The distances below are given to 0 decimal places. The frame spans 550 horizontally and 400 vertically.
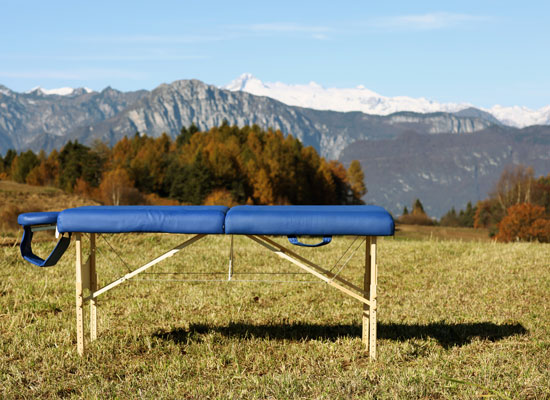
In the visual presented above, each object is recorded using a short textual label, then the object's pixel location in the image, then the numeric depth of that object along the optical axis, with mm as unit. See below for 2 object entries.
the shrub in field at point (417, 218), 151925
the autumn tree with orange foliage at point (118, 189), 106562
